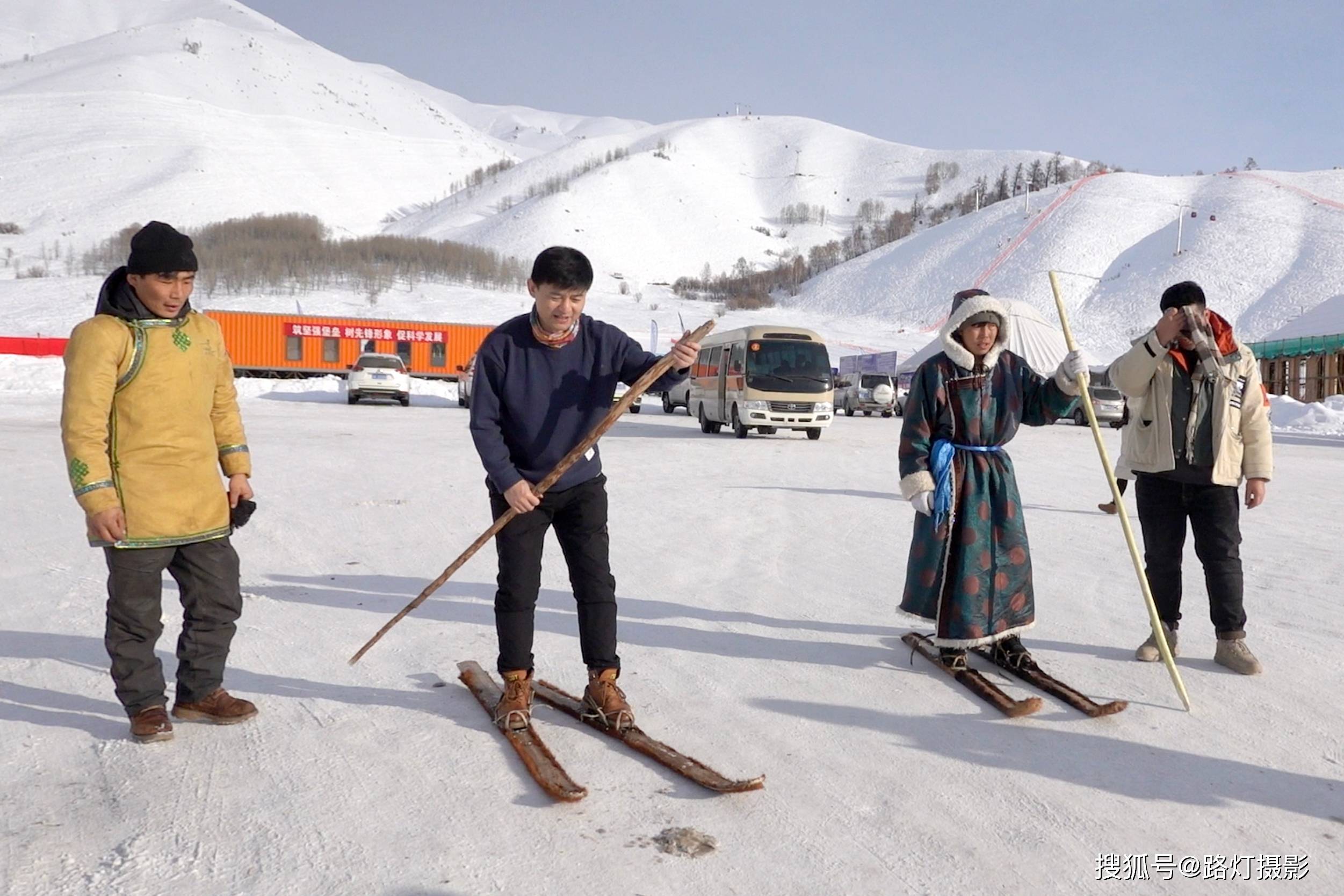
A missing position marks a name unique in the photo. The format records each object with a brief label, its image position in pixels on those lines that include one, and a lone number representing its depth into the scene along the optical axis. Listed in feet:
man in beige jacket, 14.23
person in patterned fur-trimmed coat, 13.76
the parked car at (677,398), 85.40
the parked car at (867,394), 100.42
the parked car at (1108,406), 82.33
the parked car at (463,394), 87.51
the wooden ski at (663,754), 10.07
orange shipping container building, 118.93
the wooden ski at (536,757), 9.89
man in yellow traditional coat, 10.64
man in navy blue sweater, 11.40
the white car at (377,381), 88.28
